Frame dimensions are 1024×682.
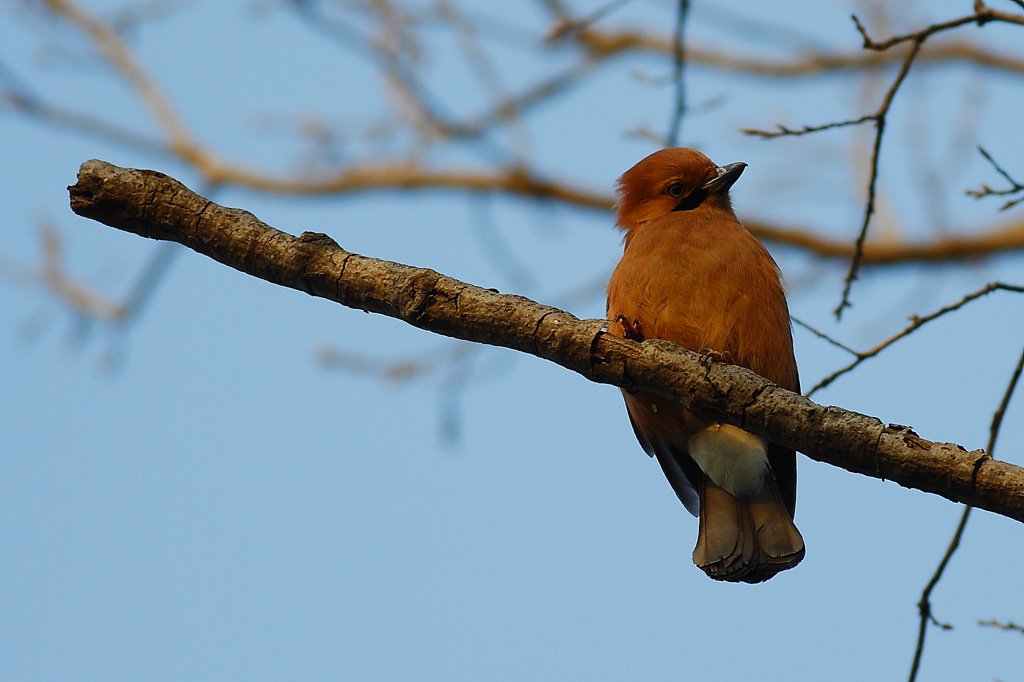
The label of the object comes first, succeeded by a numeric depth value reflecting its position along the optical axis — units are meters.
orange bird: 8.56
